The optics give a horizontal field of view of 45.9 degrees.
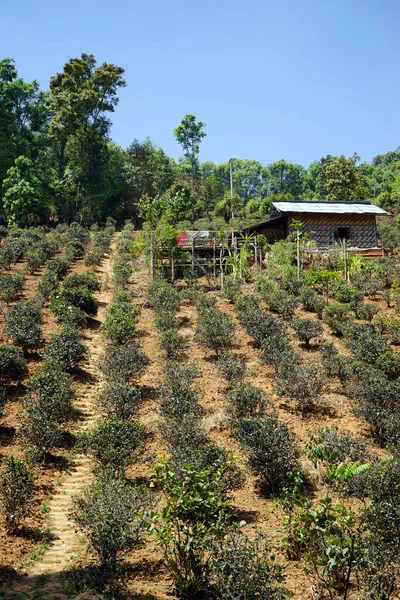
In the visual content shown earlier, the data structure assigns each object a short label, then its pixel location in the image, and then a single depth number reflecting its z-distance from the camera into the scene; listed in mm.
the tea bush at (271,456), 8719
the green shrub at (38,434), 9688
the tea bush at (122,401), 11242
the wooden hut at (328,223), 32688
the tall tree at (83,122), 44406
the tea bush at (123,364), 13139
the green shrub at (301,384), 12102
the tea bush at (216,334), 15859
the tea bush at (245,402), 11266
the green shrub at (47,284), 21008
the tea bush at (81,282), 21391
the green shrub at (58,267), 24812
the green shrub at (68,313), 17469
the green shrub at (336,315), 17844
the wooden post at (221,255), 24217
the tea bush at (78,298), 19062
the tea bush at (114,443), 9039
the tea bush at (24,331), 14844
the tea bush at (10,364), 12633
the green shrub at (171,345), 15805
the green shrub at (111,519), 6180
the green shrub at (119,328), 16391
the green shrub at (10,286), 20000
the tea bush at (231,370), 13641
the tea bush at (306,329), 16500
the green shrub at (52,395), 10352
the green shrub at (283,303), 19156
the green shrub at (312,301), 19953
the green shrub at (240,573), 5195
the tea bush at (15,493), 7637
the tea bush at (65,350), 13922
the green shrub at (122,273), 24703
